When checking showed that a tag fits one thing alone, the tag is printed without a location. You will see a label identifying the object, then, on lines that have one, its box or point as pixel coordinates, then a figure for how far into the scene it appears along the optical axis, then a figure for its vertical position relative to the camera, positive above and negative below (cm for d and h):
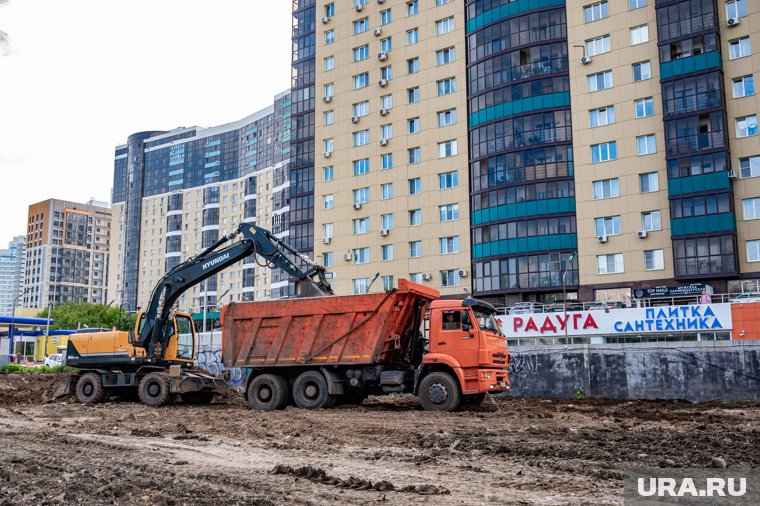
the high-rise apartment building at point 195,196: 13100 +2785
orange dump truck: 1931 -43
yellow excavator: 2297 -33
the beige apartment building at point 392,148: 5909 +1632
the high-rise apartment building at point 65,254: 17662 +2089
